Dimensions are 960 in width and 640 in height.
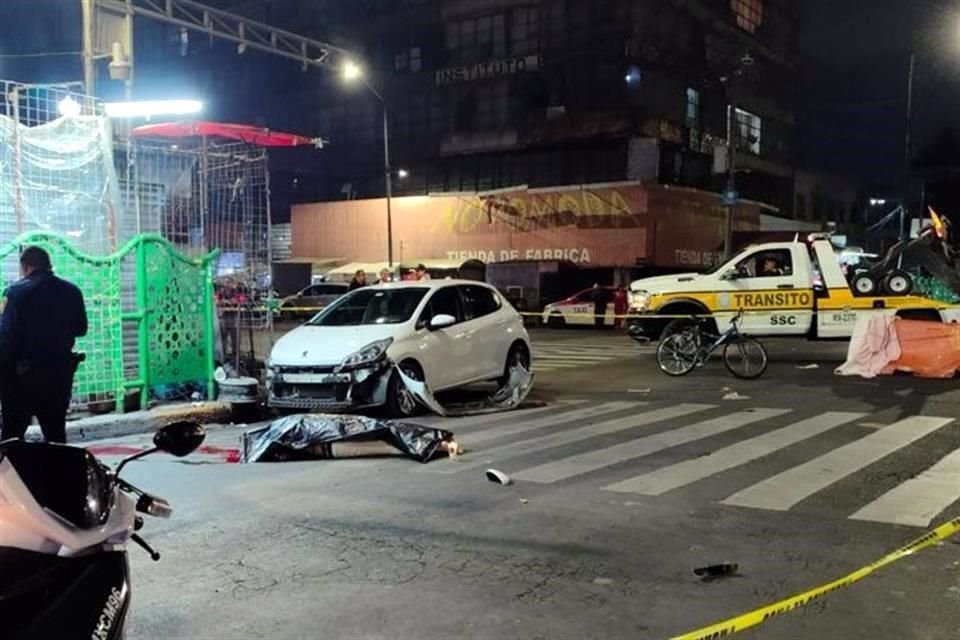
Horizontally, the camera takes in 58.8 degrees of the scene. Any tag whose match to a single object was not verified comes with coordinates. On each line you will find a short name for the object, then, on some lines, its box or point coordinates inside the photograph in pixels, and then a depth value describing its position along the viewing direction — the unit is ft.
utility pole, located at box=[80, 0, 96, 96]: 41.86
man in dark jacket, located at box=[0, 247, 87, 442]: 23.34
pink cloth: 48.26
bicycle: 47.57
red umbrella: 39.81
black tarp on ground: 27.35
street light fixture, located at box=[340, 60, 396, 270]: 85.51
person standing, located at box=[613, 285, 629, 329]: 95.25
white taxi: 98.27
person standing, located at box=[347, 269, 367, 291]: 87.77
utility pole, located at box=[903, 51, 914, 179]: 99.55
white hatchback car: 34.14
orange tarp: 46.75
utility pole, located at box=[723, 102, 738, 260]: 96.02
